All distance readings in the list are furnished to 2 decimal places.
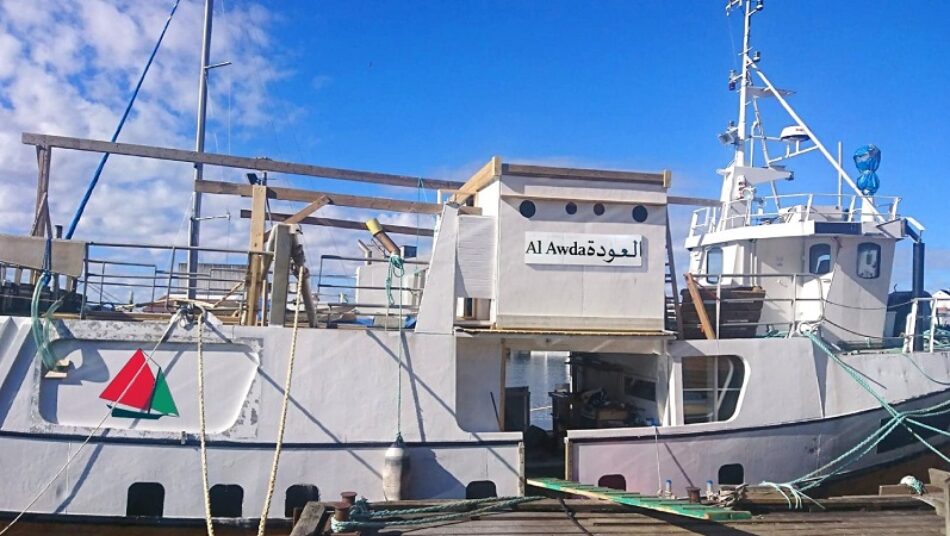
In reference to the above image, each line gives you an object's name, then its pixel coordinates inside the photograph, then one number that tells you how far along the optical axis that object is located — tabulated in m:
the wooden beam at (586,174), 9.34
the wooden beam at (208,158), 9.41
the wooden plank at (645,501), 7.26
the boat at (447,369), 8.16
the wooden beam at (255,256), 9.02
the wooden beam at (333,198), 9.50
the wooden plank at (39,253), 8.65
